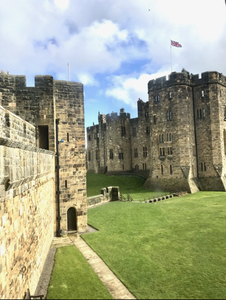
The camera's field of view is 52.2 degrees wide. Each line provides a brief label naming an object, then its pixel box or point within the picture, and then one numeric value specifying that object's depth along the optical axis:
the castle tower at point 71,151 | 13.98
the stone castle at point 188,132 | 28.05
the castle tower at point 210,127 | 28.14
